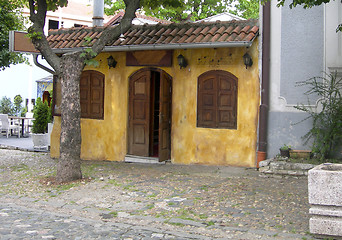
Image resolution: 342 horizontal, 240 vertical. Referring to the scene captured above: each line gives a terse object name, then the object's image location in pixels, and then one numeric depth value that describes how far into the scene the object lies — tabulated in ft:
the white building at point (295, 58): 29.71
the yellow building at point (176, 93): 32.19
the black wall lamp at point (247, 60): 31.43
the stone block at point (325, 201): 16.01
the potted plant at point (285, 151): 30.55
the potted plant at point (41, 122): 48.21
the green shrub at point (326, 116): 28.45
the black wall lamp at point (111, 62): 37.01
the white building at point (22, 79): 93.50
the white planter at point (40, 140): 47.73
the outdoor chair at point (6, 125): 59.57
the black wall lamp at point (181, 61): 33.65
